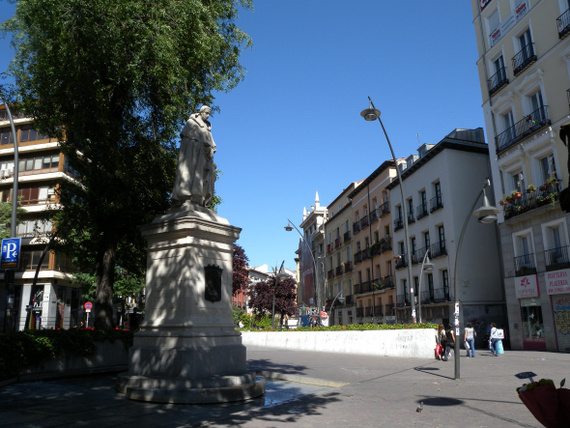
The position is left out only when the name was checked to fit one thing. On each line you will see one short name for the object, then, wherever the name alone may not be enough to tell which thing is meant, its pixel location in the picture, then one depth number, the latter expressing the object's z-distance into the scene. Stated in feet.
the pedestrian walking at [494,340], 68.44
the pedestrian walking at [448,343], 58.75
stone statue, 32.50
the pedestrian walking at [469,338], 66.01
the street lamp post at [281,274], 101.71
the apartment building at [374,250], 134.00
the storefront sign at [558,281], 71.93
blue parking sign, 45.03
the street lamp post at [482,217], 40.06
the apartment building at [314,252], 205.77
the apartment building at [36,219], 128.06
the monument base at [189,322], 26.78
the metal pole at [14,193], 51.08
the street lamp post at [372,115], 59.48
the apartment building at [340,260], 166.20
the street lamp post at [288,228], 117.88
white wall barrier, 64.43
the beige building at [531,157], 74.90
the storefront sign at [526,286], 78.69
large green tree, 45.34
